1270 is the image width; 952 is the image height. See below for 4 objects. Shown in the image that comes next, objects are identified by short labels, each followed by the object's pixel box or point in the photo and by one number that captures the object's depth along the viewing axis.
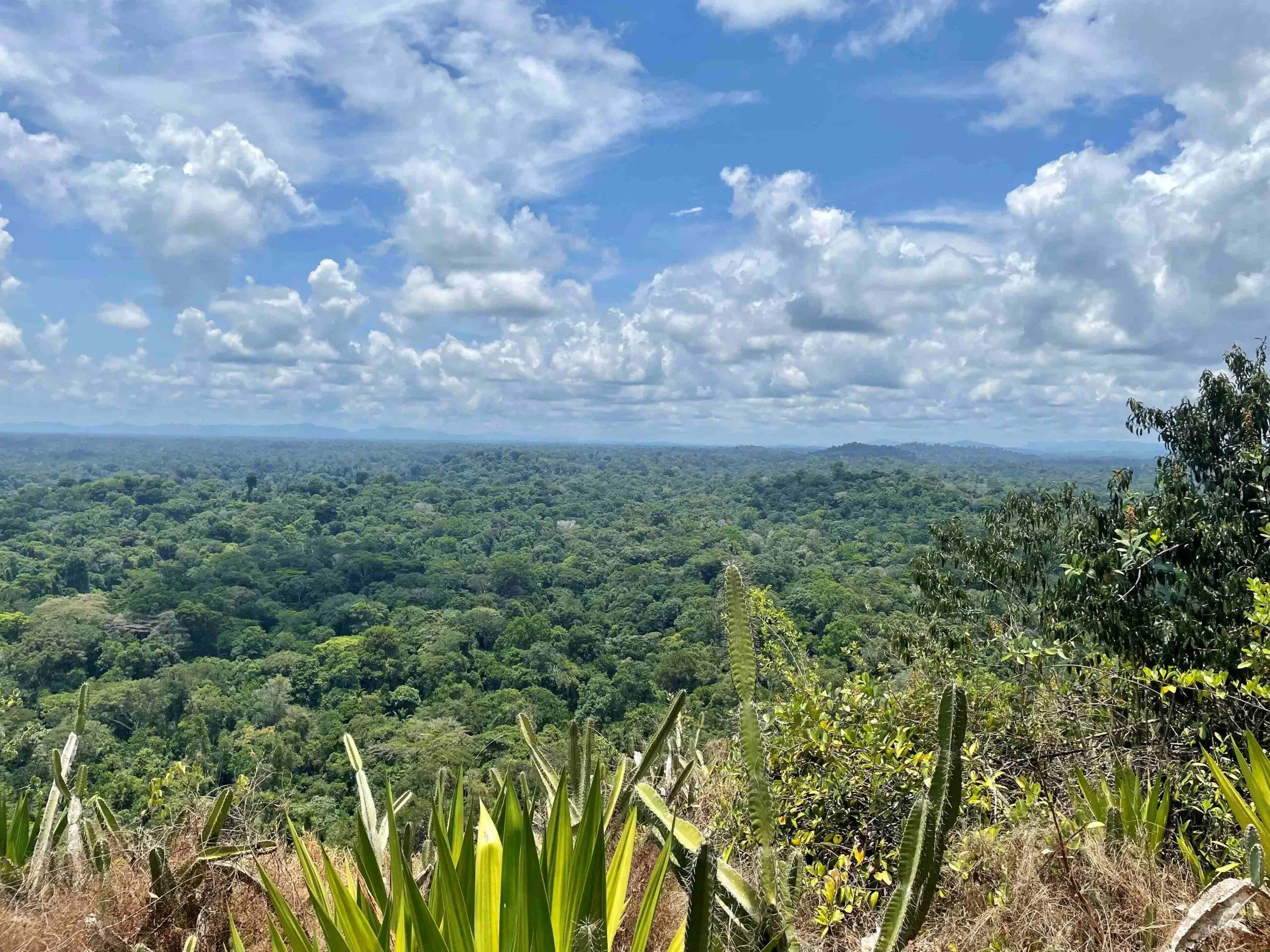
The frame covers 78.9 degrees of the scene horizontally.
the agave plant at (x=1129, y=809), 2.46
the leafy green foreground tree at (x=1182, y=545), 4.08
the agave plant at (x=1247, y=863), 1.55
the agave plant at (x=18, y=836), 2.90
